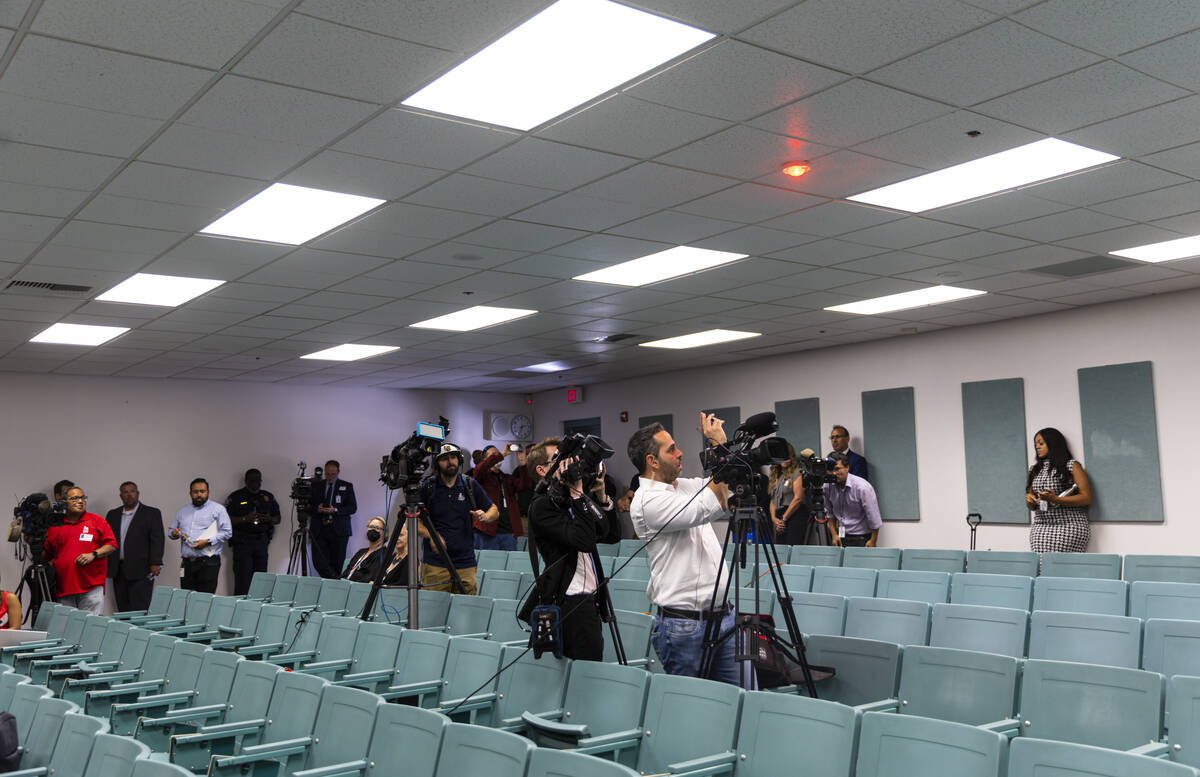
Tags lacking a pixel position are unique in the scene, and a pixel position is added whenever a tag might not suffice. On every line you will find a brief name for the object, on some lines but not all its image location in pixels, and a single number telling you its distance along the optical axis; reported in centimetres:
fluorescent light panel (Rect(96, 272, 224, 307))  680
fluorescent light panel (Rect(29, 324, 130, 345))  849
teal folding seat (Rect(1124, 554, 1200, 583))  602
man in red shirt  846
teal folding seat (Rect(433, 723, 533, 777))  268
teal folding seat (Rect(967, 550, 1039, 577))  674
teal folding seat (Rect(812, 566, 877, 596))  634
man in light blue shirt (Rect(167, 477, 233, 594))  1082
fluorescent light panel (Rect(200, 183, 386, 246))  505
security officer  1191
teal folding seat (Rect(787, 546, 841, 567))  782
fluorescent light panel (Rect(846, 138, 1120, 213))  466
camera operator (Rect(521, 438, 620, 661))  388
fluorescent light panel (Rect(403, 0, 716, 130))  327
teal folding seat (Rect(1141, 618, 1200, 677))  402
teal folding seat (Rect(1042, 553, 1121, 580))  634
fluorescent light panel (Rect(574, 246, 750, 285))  654
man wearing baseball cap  638
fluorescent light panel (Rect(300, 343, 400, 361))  1009
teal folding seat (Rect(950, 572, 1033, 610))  566
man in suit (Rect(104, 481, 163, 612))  1053
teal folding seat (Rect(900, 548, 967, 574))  708
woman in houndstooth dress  834
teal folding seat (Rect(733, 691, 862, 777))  279
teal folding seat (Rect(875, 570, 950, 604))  599
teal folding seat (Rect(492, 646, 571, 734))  379
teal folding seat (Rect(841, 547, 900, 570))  752
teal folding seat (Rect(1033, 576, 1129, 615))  531
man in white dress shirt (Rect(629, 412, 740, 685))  365
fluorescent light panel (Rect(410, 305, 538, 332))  826
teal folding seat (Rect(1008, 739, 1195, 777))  218
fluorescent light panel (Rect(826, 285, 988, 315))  795
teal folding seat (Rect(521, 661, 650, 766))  327
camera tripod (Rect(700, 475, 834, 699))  361
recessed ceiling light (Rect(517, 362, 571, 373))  1184
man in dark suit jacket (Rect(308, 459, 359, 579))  1255
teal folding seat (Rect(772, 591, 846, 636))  519
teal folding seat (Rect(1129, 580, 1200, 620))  500
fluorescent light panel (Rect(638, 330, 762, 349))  980
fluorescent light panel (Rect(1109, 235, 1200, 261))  645
